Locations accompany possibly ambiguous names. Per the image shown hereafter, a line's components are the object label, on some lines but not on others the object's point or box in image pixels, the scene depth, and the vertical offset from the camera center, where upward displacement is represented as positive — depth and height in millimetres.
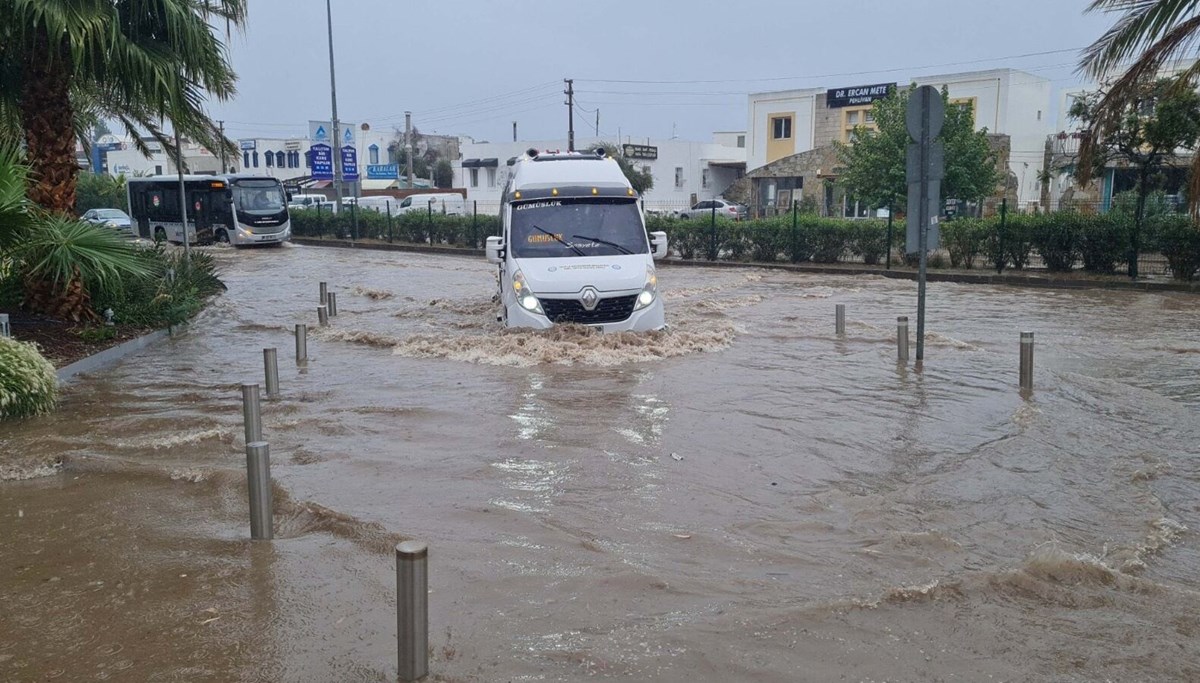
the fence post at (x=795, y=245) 25859 -395
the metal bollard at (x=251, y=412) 6574 -1205
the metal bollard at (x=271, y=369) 9766 -1357
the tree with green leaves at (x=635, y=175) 54144 +3121
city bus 34844 +865
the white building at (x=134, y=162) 74762 +5807
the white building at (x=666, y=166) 57906 +3950
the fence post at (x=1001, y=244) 22312 -340
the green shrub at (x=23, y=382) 8484 -1301
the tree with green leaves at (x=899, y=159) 30562 +2233
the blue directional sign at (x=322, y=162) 43031 +3115
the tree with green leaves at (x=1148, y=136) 19078 +1881
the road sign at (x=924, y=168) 9828 +624
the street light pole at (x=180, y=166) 14720 +1036
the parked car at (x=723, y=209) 46006 +1047
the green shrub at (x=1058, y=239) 21312 -223
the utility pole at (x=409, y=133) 69312 +7072
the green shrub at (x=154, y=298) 13312 -919
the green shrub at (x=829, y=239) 25281 -236
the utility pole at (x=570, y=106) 49603 +6611
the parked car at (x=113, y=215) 36906 +702
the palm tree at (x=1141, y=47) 11625 +2219
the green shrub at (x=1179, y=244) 19344 -312
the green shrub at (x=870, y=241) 24562 -284
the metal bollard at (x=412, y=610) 3617 -1435
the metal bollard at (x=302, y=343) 12086 -1361
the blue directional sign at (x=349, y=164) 42844 +2980
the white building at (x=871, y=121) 44875 +5953
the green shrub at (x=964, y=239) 22891 -231
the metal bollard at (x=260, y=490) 5316 -1421
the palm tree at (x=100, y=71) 11336 +2000
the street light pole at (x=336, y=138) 39844 +3926
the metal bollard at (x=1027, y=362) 9773 -1335
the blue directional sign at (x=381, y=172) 71562 +4378
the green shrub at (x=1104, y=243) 20484 -305
